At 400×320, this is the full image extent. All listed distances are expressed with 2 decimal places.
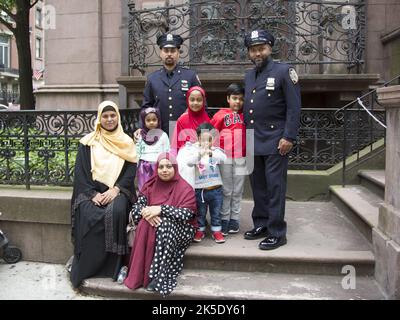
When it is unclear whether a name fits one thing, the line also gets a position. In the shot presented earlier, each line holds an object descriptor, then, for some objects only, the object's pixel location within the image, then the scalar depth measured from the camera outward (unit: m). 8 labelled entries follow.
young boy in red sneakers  4.73
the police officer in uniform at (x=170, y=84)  5.14
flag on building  37.36
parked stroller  5.26
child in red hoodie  4.89
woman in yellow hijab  4.53
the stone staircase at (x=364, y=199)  4.95
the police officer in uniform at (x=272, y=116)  4.49
